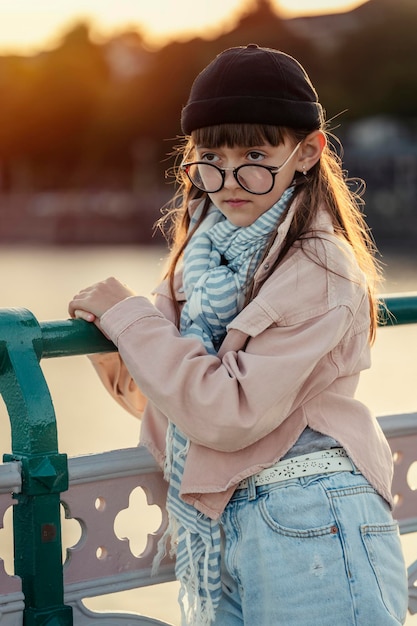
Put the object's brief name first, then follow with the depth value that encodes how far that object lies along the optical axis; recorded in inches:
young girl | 81.4
